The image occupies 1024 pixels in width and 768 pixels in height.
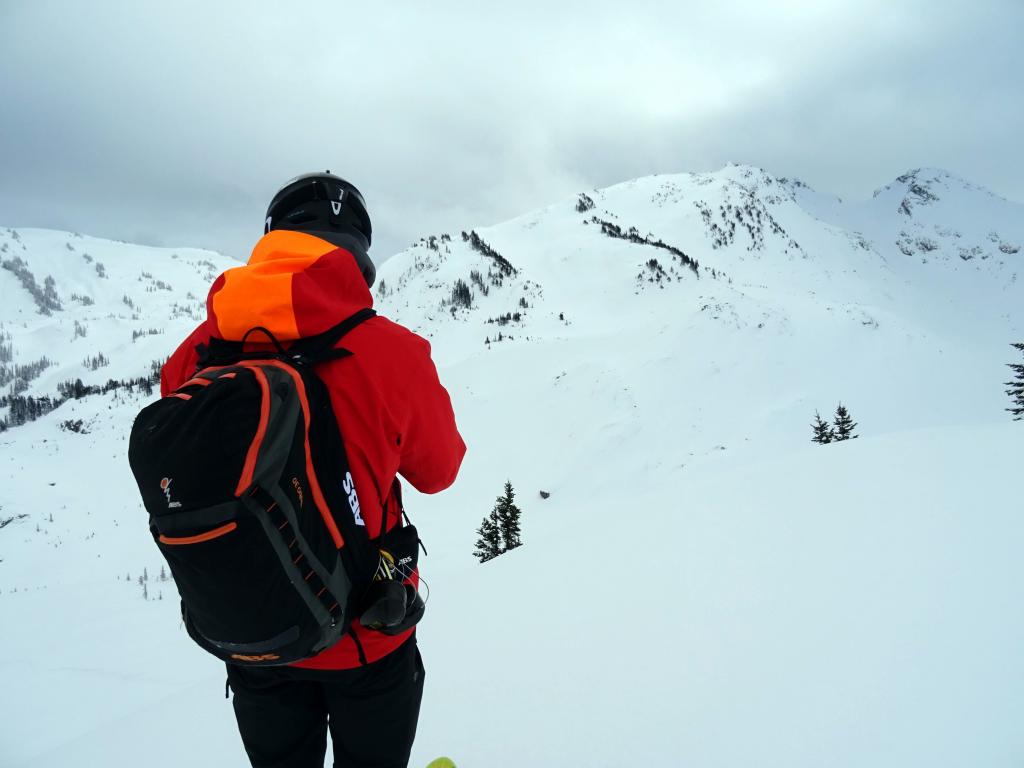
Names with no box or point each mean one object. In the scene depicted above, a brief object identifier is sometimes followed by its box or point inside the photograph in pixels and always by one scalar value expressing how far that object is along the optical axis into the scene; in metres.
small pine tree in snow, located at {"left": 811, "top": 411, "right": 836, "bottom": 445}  26.06
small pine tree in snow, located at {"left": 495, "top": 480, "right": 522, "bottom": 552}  21.30
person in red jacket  1.81
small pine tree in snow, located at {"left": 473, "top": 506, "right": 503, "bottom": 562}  20.81
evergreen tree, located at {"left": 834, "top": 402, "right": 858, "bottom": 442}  27.77
